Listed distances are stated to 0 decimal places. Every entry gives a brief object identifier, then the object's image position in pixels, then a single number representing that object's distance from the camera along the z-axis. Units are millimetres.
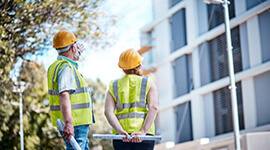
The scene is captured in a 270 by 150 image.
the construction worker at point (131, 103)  5793
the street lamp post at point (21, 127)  26062
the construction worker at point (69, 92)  5227
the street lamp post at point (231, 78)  18016
